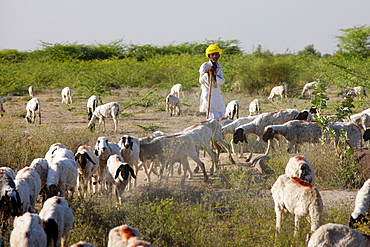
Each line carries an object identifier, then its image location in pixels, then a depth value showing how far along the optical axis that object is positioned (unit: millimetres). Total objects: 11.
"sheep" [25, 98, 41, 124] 31734
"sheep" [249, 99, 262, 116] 29941
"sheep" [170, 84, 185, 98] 44006
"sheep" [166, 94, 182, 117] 36281
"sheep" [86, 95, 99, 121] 32937
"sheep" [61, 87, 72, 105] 42562
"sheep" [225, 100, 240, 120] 28375
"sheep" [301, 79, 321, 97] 44931
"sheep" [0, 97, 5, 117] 34453
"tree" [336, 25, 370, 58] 63125
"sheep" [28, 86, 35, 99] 44562
